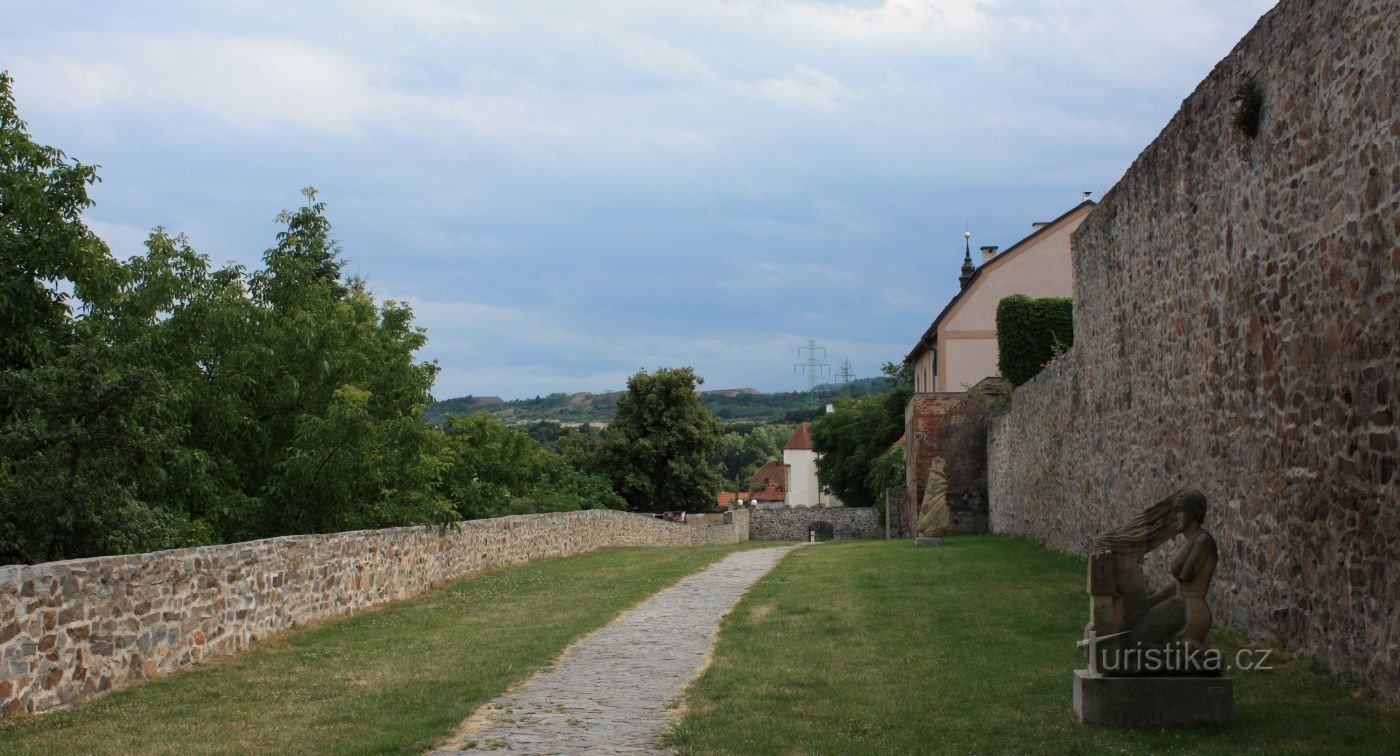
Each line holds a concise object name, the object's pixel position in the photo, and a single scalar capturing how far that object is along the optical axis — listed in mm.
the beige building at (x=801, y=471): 94750
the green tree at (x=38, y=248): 13242
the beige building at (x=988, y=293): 38844
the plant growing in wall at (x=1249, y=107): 9664
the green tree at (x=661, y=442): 52469
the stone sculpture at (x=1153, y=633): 7051
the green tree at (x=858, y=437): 56938
